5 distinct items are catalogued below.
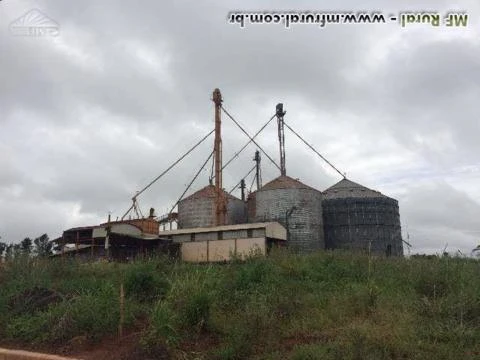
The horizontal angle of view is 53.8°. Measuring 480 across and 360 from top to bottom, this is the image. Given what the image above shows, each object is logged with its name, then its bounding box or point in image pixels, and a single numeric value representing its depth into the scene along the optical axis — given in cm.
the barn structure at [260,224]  3578
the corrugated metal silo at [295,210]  4012
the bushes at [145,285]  981
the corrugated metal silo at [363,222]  4128
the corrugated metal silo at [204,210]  4584
